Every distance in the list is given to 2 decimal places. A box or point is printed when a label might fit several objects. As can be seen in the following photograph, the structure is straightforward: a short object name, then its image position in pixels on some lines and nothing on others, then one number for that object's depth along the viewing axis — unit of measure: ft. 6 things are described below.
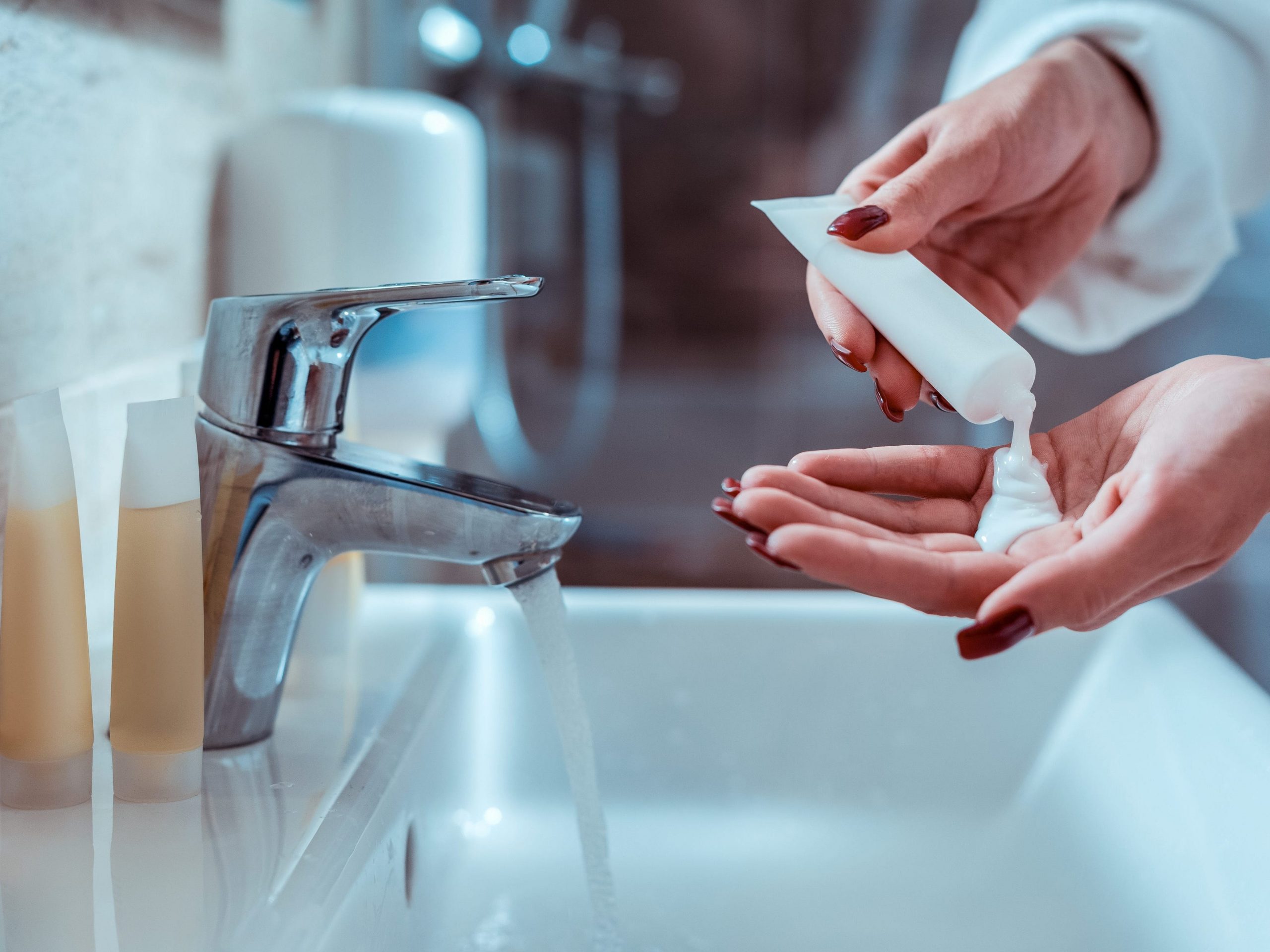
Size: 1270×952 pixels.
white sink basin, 1.25
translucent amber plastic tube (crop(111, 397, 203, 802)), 1.07
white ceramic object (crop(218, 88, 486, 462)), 1.75
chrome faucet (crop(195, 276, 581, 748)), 1.15
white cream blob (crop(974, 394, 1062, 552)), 1.07
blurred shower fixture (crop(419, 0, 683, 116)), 4.23
